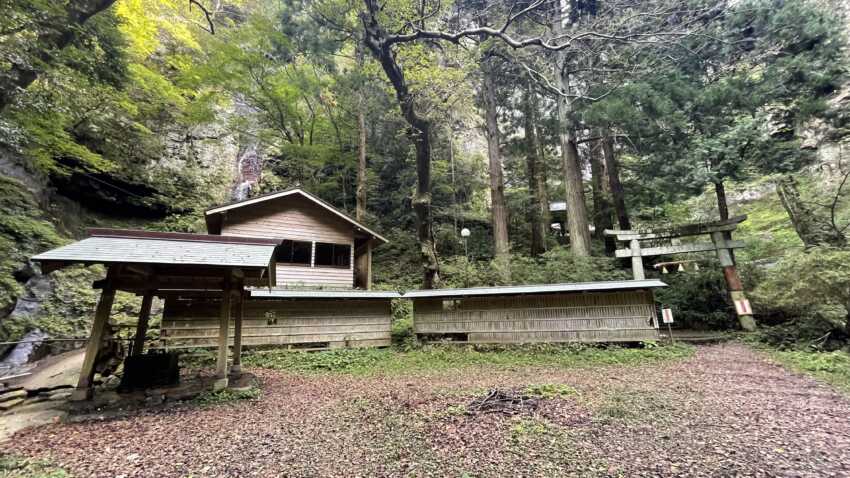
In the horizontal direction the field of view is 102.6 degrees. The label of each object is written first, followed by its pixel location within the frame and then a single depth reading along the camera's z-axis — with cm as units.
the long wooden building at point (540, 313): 963
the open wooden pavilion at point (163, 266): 514
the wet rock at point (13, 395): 557
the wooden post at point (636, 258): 1191
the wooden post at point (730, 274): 1051
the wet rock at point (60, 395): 598
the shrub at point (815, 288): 792
